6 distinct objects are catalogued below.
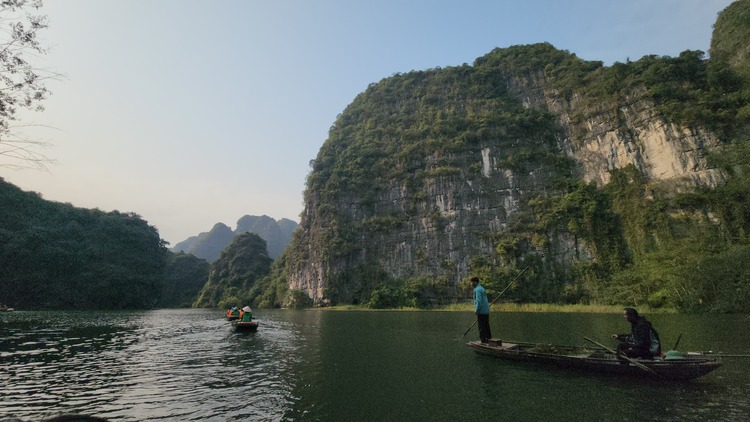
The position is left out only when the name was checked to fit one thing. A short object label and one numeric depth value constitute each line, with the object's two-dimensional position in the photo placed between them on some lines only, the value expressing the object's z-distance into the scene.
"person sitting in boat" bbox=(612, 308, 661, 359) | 10.08
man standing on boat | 14.24
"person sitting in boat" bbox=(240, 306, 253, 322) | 24.00
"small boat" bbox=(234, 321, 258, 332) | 23.45
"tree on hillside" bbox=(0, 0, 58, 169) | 7.80
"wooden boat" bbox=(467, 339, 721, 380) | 9.21
